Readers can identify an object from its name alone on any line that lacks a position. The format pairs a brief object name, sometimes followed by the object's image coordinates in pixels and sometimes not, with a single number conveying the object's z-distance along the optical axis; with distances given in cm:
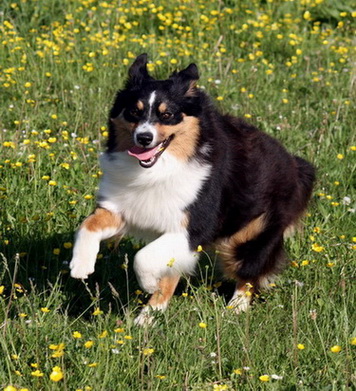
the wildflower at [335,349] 786
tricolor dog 941
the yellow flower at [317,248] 998
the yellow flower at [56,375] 696
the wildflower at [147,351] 770
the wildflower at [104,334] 792
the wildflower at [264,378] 762
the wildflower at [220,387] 766
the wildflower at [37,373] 729
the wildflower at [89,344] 765
